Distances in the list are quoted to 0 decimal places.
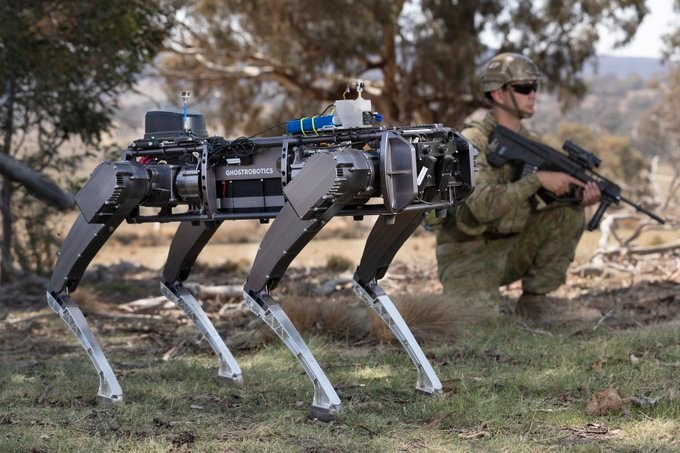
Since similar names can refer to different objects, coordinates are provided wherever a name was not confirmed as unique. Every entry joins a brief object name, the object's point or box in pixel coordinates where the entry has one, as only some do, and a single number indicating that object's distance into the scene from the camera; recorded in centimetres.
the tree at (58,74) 1097
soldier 835
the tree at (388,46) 2130
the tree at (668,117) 3538
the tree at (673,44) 2666
